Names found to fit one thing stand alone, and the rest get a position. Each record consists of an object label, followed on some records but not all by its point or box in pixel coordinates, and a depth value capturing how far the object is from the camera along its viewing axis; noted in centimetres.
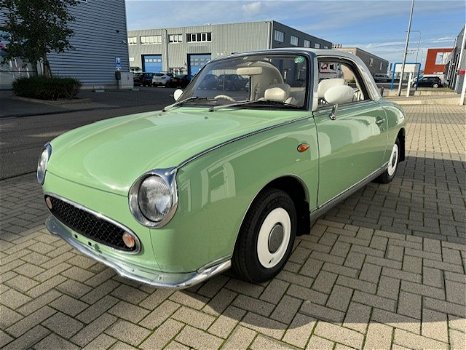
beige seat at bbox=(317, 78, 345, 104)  317
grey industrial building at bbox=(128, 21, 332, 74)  5084
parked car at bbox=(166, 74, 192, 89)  3369
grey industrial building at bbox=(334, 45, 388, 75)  8528
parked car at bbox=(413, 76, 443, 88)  4162
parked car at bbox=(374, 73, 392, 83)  5569
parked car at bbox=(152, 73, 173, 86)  3356
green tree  1473
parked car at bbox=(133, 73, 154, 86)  3478
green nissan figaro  198
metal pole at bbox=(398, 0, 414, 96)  2591
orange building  4925
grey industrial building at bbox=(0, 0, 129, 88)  2311
